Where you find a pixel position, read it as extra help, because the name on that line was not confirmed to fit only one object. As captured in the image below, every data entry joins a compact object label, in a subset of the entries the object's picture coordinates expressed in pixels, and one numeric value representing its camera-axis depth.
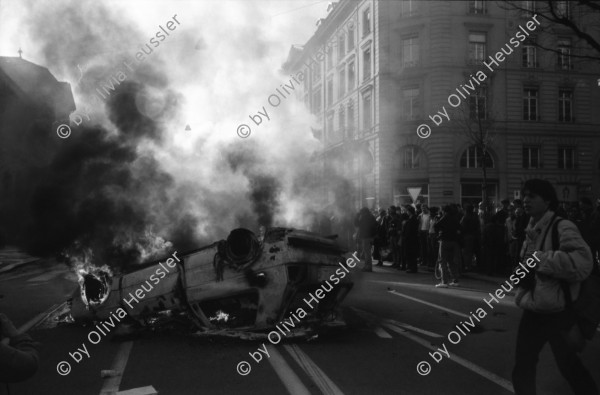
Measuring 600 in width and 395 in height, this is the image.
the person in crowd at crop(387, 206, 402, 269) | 15.07
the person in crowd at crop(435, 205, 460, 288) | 10.26
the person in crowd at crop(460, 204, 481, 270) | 12.66
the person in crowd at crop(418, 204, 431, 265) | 14.30
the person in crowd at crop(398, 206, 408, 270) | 14.02
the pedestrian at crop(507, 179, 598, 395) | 3.19
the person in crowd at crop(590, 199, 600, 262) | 7.98
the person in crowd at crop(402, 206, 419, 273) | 13.48
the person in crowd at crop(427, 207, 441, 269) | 13.06
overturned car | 5.53
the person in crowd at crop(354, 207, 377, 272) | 13.52
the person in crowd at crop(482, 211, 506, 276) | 12.47
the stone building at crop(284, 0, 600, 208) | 30.83
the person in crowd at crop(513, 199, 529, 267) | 11.11
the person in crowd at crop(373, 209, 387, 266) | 15.55
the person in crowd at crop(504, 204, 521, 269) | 11.80
